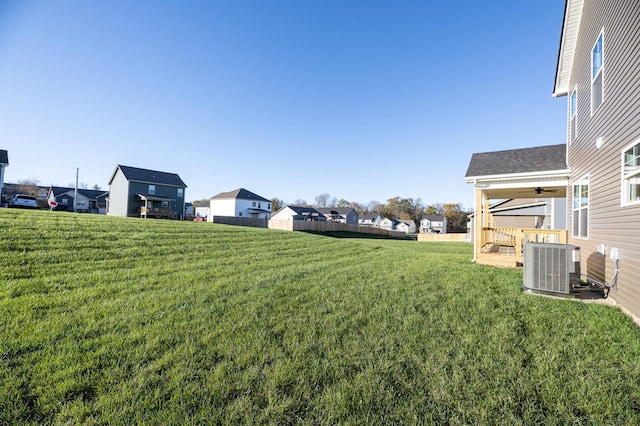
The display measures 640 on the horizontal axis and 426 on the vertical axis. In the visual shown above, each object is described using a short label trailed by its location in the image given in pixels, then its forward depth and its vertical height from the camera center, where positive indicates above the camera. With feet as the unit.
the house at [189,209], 188.98 +4.73
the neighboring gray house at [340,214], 191.83 +6.31
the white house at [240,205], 133.80 +7.02
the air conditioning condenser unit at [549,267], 16.31 -2.24
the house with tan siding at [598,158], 13.92 +6.09
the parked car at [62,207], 92.55 +0.89
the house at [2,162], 64.08 +10.98
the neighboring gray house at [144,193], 89.76 +7.55
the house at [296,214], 156.68 +4.21
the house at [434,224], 209.67 +1.90
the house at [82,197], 139.03 +7.05
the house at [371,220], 224.94 +3.42
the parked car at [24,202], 70.65 +1.78
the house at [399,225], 219.00 -0.09
